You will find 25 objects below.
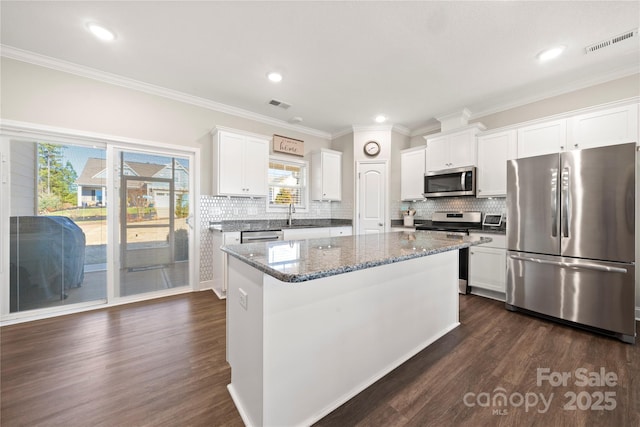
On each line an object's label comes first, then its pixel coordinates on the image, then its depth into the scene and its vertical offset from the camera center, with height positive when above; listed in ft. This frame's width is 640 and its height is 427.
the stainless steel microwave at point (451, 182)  12.27 +1.66
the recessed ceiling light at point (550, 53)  8.08 +5.42
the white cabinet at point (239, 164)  11.78 +2.46
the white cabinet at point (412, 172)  14.67 +2.52
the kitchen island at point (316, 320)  3.93 -2.08
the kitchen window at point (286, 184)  14.98 +1.85
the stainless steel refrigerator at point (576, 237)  7.44 -0.81
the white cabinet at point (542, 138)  9.84 +3.15
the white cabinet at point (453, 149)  12.39 +3.43
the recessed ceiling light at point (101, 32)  7.23 +5.51
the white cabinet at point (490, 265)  10.58 -2.33
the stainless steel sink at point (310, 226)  13.98 -0.73
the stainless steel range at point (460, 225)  11.81 -0.66
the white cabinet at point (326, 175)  15.51 +2.48
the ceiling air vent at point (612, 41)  7.37 +5.42
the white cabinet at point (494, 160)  11.18 +2.52
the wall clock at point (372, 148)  15.30 +4.07
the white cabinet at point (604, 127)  8.51 +3.16
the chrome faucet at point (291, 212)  15.24 +0.08
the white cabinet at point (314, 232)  13.07 -1.09
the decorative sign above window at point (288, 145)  14.64 +4.18
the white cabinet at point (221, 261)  10.72 -2.17
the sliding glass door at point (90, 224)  8.65 -0.42
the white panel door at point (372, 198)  15.16 +0.96
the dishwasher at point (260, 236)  11.28 -1.07
